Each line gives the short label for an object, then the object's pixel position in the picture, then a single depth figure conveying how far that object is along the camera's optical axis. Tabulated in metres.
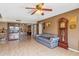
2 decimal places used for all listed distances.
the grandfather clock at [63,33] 3.09
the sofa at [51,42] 3.04
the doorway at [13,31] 4.93
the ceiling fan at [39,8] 1.87
